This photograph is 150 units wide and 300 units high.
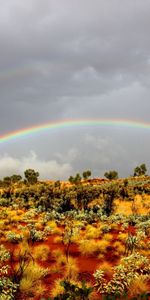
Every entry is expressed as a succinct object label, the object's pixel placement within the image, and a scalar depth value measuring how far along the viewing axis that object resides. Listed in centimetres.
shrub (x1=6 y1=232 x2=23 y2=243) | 1842
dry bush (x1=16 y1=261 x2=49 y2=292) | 1251
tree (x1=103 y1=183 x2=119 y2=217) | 3213
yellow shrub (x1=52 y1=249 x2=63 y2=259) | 1683
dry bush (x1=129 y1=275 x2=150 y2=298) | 1220
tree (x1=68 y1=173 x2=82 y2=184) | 7188
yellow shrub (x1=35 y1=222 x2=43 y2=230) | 2333
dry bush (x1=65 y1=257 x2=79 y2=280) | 1363
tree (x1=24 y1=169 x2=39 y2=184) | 7541
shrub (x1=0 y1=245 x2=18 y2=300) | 979
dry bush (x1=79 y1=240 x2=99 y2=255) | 1748
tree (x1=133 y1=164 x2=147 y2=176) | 8444
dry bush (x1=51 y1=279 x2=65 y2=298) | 1201
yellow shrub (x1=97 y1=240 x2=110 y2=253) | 1773
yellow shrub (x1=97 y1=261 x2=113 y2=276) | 1429
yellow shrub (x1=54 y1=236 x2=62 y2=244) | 1972
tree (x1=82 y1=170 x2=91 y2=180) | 8756
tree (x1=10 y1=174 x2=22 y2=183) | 8138
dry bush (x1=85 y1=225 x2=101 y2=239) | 2025
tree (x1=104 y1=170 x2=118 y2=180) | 8000
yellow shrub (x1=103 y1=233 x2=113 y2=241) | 2003
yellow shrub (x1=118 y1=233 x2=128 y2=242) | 1980
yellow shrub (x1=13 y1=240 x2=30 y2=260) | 1661
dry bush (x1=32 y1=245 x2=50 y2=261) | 1655
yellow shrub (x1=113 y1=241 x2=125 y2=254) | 1741
